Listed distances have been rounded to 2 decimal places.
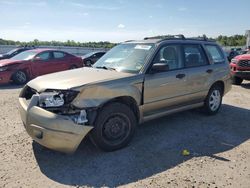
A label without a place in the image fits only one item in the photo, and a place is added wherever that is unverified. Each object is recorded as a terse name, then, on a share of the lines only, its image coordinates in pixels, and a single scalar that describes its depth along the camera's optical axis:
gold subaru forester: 2.77
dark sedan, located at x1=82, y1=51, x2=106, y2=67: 13.09
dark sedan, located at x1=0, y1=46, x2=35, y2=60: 11.68
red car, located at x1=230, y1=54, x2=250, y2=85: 7.56
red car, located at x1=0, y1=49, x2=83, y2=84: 7.89
